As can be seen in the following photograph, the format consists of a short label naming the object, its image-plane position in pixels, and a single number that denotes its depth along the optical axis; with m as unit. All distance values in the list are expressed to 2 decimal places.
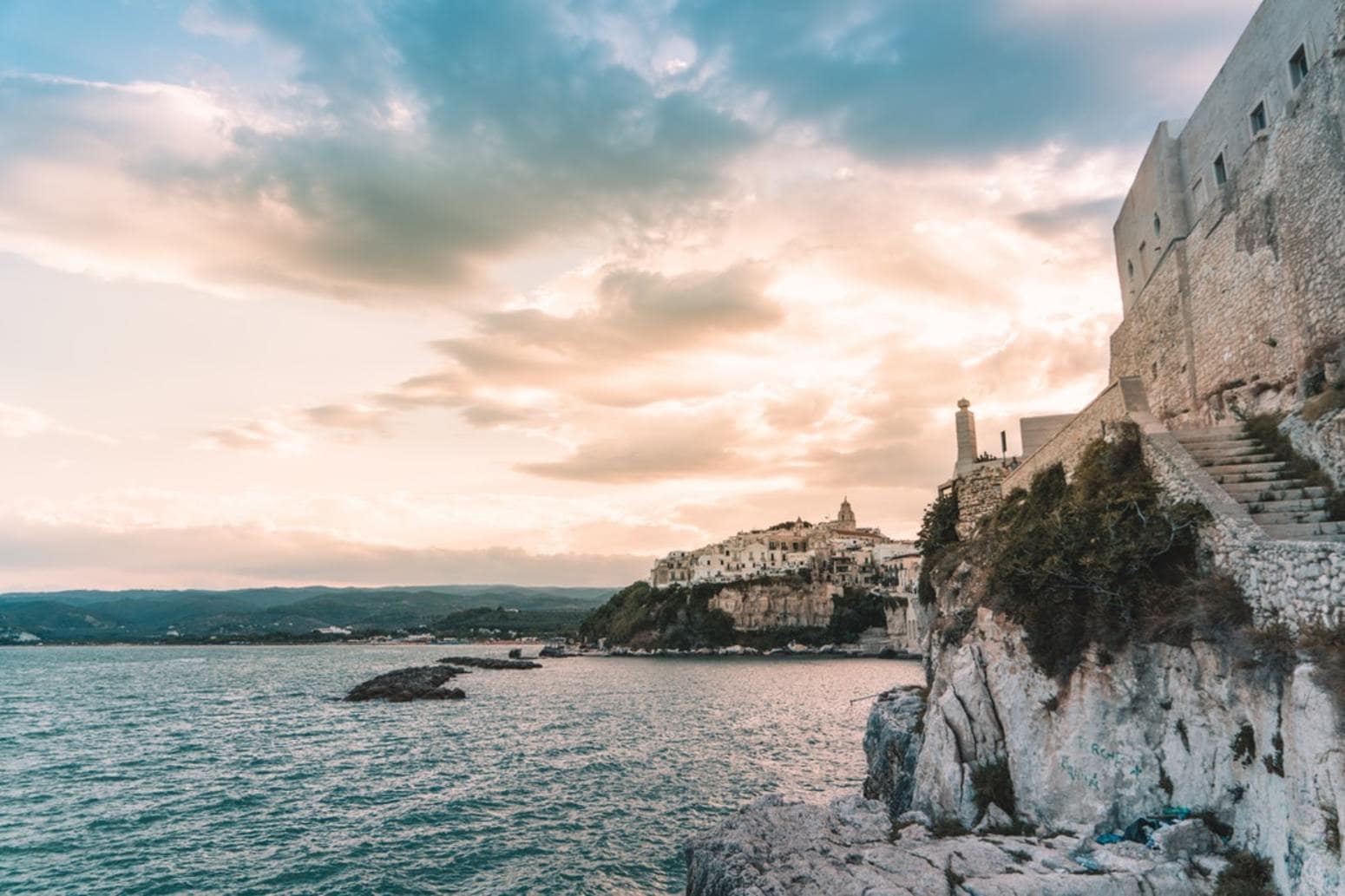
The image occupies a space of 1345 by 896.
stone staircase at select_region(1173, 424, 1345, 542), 13.44
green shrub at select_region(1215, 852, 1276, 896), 10.79
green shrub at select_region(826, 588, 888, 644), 123.25
